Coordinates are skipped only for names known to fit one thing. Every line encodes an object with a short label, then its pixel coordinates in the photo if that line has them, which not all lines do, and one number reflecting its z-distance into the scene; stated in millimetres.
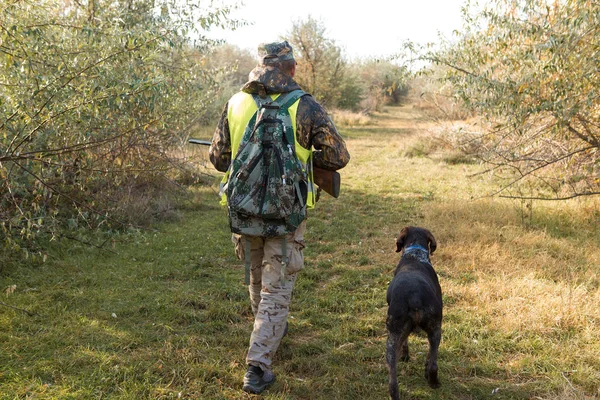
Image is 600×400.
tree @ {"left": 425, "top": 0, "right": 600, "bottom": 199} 5322
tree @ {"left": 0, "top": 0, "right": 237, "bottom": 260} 4012
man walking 3221
